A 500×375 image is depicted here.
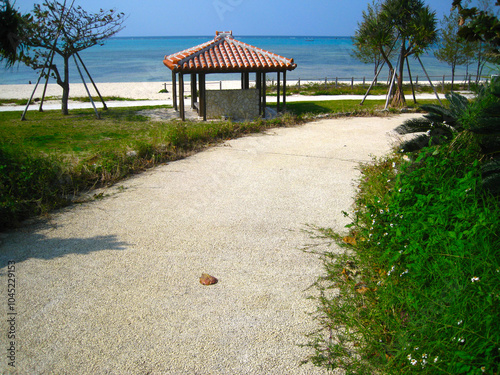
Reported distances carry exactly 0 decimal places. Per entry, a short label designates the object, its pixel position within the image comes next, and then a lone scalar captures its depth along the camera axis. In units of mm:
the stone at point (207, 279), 4297
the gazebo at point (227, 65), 14357
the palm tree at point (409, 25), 16656
